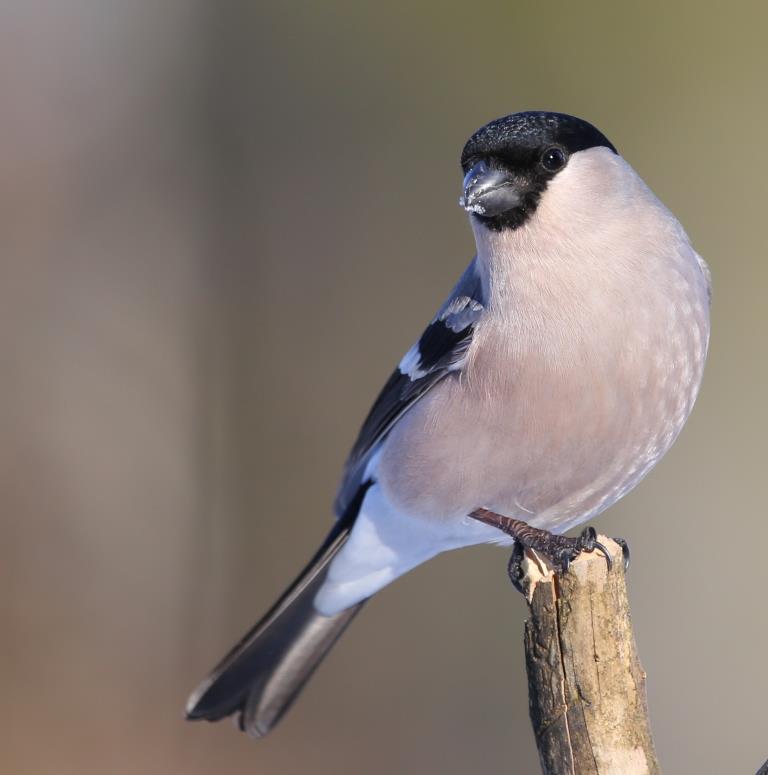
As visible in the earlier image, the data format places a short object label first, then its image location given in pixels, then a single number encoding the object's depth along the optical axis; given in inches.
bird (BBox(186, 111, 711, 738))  226.7
